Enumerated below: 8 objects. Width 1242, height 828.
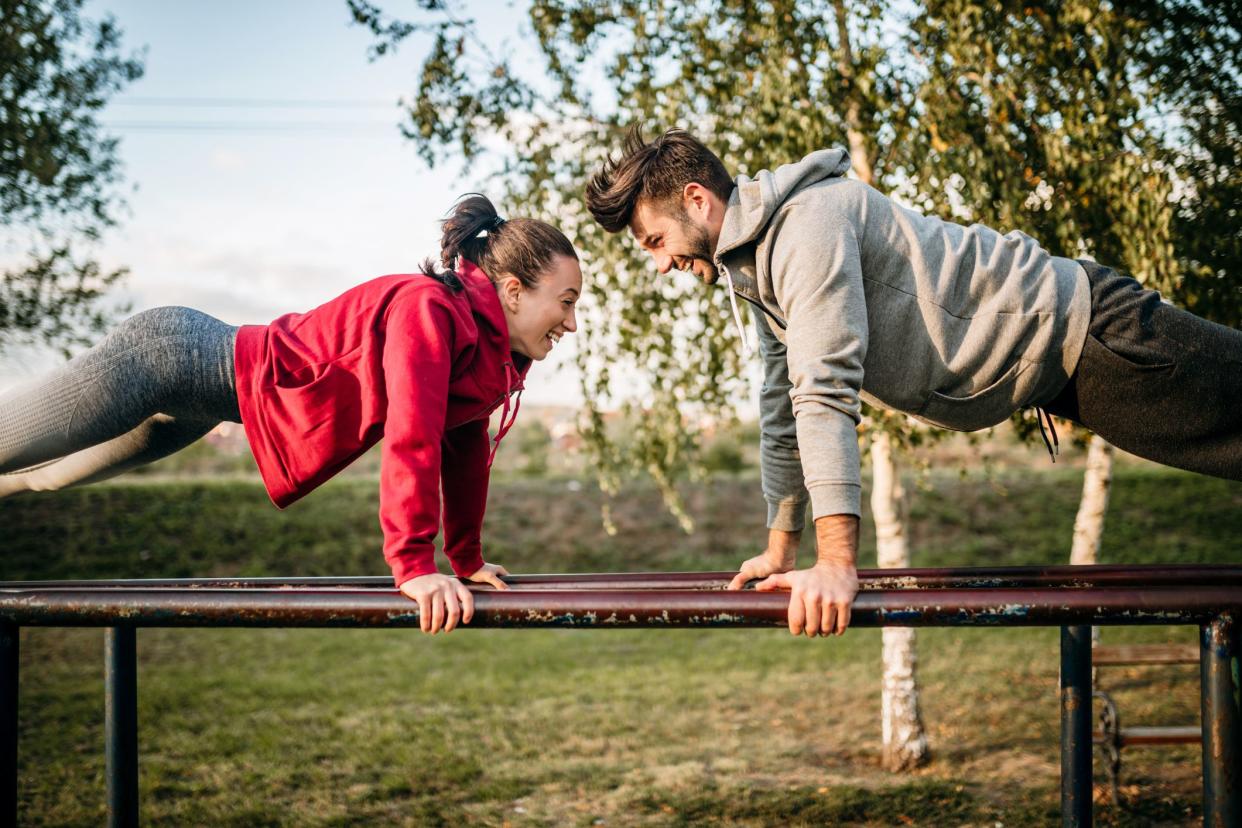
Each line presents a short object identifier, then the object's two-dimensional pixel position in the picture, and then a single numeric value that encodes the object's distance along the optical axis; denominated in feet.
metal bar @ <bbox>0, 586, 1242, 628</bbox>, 5.37
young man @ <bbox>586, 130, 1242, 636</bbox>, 6.44
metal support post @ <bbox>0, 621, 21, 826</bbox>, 6.20
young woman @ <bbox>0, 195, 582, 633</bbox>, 6.80
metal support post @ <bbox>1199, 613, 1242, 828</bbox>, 5.50
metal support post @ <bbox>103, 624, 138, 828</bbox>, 7.07
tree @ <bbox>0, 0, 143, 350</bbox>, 27.20
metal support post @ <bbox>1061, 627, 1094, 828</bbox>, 7.17
